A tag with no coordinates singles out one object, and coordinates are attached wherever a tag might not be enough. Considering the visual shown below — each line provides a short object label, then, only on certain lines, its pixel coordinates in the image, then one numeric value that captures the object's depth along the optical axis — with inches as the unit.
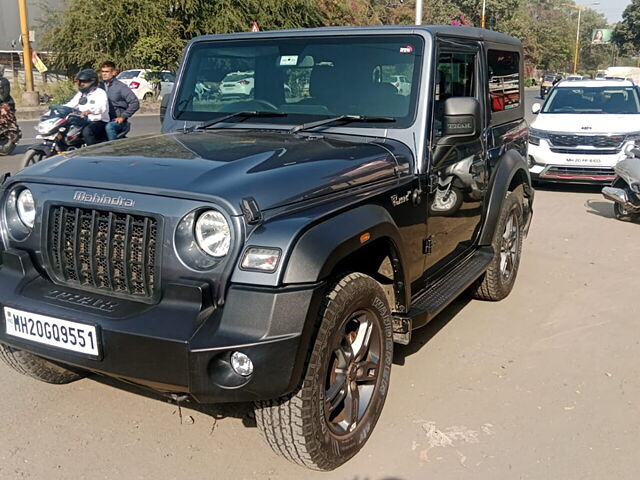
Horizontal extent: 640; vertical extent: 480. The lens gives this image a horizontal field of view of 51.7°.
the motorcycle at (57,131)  354.6
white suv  395.5
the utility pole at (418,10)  692.1
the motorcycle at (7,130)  476.1
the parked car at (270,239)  101.0
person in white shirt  360.2
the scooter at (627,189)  317.4
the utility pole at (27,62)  774.9
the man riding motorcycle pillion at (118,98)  375.9
